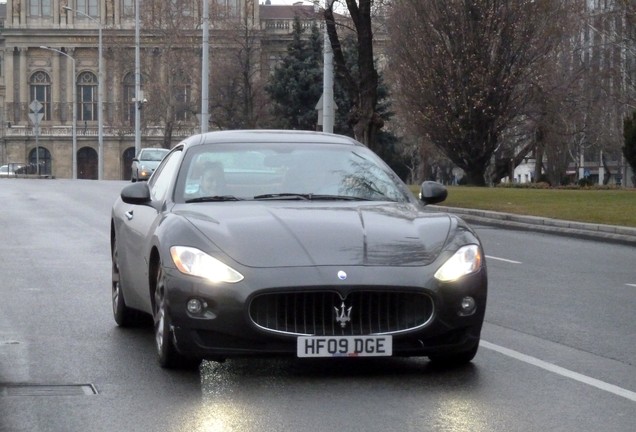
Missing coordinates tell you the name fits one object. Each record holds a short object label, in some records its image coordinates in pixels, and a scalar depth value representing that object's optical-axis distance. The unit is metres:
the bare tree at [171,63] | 92.88
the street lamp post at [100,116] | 84.00
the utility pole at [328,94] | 38.47
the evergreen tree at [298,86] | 74.19
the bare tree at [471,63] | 50.56
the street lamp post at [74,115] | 98.27
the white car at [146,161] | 49.16
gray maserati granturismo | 7.68
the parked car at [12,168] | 99.94
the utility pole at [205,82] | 53.72
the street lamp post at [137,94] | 71.81
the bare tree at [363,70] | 38.69
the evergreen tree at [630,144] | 39.34
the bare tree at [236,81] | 83.12
